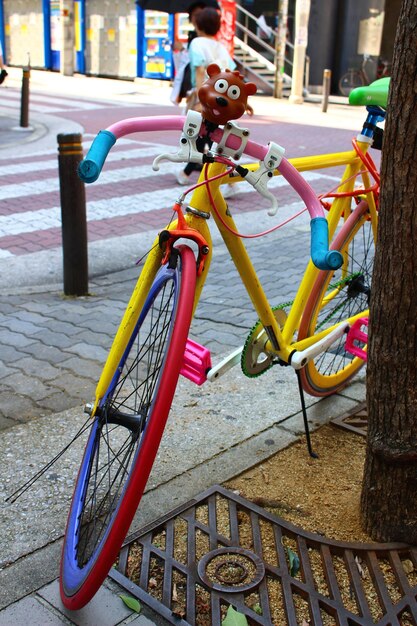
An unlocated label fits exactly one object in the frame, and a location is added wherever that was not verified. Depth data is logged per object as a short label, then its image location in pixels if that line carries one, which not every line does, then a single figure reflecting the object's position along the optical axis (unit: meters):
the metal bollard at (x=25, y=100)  12.01
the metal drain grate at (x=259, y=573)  2.20
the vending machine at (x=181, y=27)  22.58
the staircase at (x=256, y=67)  21.55
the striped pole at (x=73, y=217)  4.74
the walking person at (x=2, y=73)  11.79
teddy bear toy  2.18
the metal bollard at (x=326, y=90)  16.71
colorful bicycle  1.99
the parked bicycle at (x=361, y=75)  22.27
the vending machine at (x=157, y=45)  23.02
